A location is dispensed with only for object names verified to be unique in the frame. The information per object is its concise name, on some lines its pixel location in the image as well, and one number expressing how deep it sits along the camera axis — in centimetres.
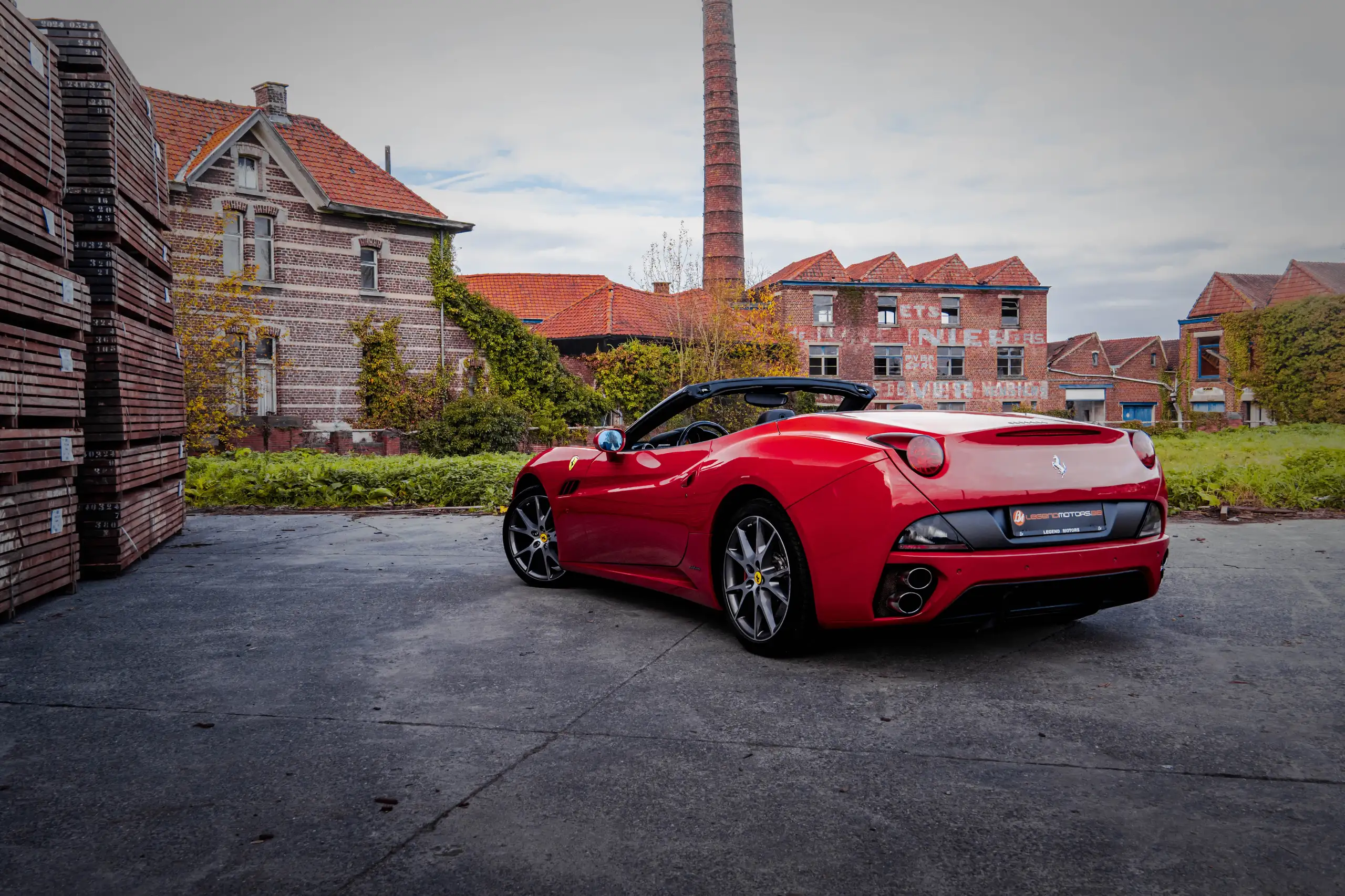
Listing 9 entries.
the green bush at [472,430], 2722
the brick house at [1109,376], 7031
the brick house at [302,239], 2734
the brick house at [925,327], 5381
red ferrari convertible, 394
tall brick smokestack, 4481
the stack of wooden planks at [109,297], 721
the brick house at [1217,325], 5256
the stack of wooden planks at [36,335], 571
